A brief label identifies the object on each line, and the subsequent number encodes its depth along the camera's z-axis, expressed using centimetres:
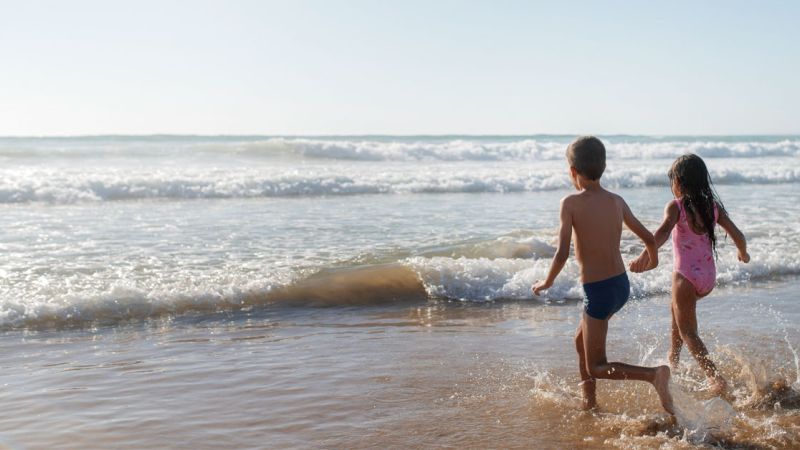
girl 465
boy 413
